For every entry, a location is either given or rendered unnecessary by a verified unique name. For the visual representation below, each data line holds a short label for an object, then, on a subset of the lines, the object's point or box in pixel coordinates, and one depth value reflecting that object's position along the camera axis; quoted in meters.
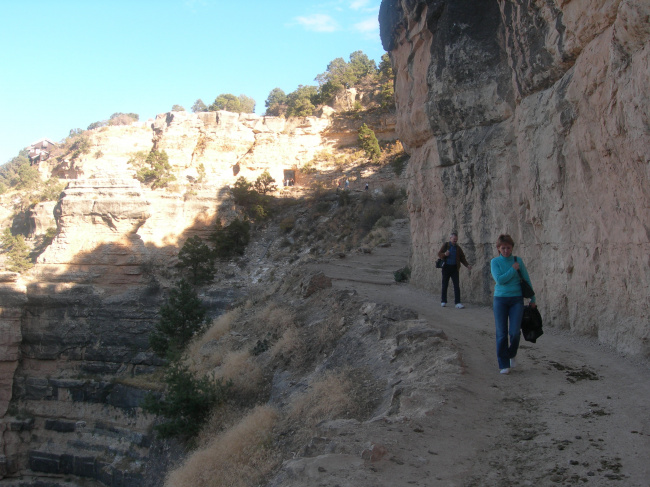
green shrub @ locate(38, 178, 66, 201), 35.34
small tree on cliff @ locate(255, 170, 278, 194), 33.00
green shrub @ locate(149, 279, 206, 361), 16.80
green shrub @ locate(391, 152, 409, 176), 34.41
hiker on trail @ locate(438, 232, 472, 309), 8.75
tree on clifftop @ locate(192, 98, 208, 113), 83.14
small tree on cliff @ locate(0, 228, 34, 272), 26.39
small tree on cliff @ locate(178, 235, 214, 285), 23.84
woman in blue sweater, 4.90
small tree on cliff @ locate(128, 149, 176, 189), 35.47
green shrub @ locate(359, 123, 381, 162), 37.12
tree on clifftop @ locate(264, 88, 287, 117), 52.19
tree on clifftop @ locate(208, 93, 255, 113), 58.13
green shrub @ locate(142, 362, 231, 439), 9.37
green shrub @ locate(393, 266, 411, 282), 13.27
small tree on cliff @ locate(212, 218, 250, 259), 27.42
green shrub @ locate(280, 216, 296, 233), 29.48
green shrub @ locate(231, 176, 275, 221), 30.73
